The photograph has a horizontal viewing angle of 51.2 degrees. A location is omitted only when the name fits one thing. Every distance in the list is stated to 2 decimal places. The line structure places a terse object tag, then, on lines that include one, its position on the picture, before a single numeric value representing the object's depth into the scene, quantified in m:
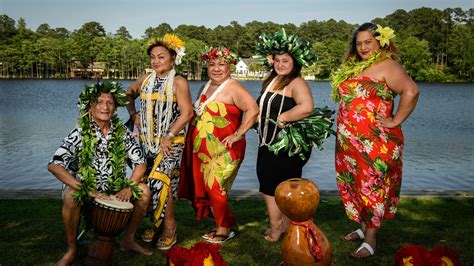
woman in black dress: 4.69
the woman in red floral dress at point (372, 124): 4.40
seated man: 4.12
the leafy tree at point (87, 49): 93.12
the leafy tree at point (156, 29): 122.91
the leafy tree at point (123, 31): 160.25
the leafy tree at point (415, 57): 77.62
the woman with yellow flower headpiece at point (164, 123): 4.69
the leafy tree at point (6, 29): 98.31
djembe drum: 3.99
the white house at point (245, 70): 94.95
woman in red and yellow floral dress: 4.79
